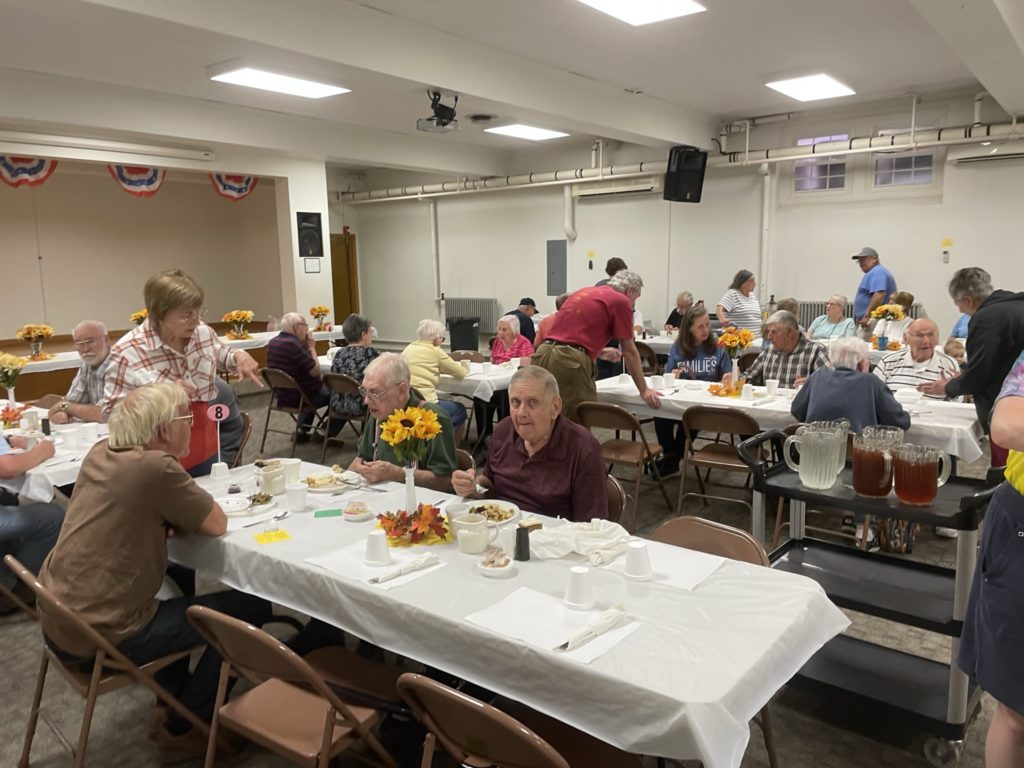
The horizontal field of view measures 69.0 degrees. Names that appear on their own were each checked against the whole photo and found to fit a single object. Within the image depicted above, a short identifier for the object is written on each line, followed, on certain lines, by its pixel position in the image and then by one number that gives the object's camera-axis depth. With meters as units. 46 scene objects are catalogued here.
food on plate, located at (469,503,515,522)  2.52
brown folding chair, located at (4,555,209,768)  2.09
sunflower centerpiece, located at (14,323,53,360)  7.08
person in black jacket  3.74
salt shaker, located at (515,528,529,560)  2.23
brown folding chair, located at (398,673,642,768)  1.47
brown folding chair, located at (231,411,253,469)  4.39
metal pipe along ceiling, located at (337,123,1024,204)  7.95
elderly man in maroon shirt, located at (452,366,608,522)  2.74
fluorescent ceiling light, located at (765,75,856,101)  7.59
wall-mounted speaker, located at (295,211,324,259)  10.64
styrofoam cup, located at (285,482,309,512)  2.76
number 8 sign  3.09
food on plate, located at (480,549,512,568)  2.14
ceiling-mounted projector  6.62
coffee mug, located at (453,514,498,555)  2.29
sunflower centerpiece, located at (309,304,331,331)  9.84
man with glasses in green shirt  3.08
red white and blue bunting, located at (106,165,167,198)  8.85
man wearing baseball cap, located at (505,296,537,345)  8.15
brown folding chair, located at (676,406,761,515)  4.32
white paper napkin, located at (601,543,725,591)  2.07
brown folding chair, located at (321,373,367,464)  5.87
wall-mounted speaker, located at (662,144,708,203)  9.73
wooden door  14.10
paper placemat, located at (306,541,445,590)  2.14
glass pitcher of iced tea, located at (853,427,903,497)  2.46
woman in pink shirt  7.04
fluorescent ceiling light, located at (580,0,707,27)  5.21
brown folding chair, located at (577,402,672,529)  4.56
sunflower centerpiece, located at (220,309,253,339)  8.94
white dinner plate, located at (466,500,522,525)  2.53
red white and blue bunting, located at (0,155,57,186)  8.09
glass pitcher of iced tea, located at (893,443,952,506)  2.37
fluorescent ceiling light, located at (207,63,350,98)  6.11
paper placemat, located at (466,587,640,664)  1.71
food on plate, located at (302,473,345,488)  2.99
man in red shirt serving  4.87
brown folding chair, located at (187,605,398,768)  1.81
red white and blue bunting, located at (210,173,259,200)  10.01
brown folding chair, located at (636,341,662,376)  7.73
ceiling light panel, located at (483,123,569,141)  9.47
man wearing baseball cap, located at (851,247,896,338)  8.39
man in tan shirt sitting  2.21
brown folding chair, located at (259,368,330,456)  6.33
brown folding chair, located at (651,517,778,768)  2.21
